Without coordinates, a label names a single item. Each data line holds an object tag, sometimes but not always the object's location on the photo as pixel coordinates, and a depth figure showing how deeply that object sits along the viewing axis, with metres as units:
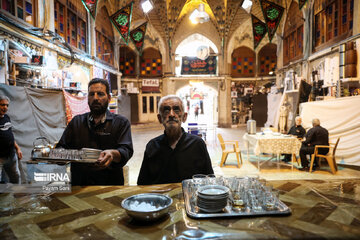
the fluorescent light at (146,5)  10.28
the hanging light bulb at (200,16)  11.02
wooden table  1.11
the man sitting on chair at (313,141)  5.95
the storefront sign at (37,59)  6.78
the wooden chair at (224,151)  6.59
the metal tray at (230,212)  1.28
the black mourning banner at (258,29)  10.03
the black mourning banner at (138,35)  11.05
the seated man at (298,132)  7.22
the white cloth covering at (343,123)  6.21
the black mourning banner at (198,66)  18.45
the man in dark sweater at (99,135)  2.20
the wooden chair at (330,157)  5.75
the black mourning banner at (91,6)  6.48
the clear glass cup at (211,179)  1.75
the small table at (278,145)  6.04
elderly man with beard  2.23
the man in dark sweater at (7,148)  3.81
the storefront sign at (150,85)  18.23
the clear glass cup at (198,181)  1.73
